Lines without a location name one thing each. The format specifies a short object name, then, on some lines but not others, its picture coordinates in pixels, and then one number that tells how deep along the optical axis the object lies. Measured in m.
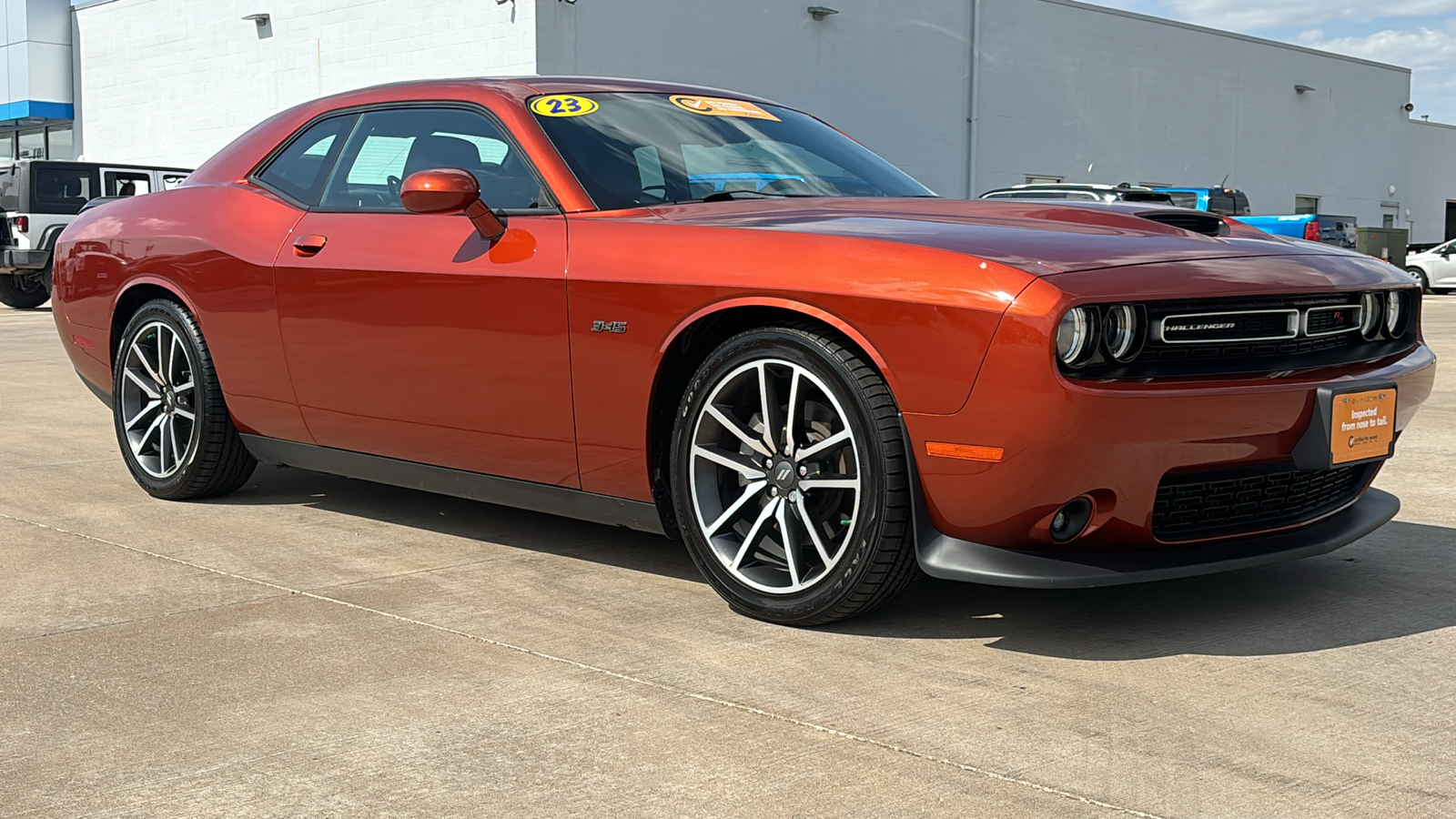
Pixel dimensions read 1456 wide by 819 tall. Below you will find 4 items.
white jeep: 18.47
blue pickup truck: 18.02
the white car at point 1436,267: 25.50
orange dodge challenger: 3.29
